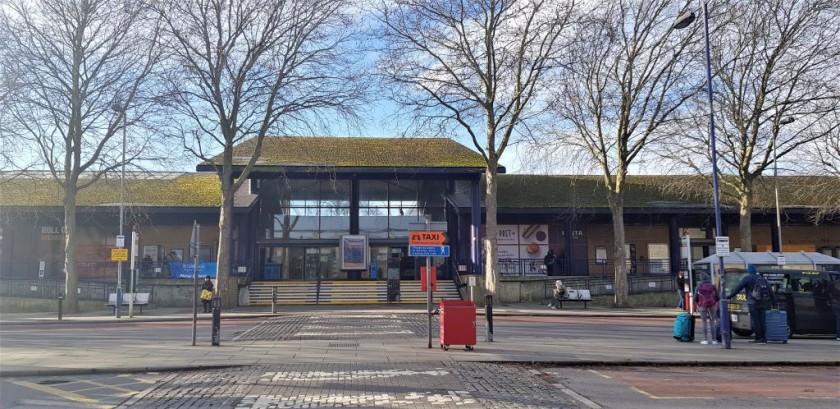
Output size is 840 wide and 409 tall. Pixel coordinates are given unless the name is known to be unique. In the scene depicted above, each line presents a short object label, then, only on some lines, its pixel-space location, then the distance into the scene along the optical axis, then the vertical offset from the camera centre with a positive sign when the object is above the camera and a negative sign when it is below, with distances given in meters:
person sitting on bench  28.04 -1.68
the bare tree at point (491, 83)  26.66 +8.01
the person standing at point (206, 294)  26.16 -1.53
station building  34.44 +2.40
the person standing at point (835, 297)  16.19 -1.10
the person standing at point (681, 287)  26.22 -1.31
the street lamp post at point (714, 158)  14.47 +2.57
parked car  16.56 -1.24
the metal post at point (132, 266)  24.59 -0.30
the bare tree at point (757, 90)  26.48 +7.77
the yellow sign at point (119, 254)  25.09 +0.23
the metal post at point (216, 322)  14.58 -1.56
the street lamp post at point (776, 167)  27.06 +4.49
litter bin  13.46 -1.49
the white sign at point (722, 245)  14.98 +0.29
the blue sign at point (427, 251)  14.11 +0.17
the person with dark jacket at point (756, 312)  15.42 -1.43
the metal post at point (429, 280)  13.91 -0.52
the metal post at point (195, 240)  14.05 +0.44
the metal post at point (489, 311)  14.70 -1.33
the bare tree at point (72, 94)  24.64 +7.15
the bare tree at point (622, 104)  27.22 +7.28
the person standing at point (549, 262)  34.90 -0.24
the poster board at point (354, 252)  34.66 +0.38
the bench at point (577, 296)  28.53 -1.85
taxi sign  14.20 +0.48
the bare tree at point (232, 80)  26.11 +8.01
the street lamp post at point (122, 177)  24.64 +3.76
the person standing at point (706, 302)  15.11 -1.13
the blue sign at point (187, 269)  32.41 -0.54
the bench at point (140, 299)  27.02 -1.80
